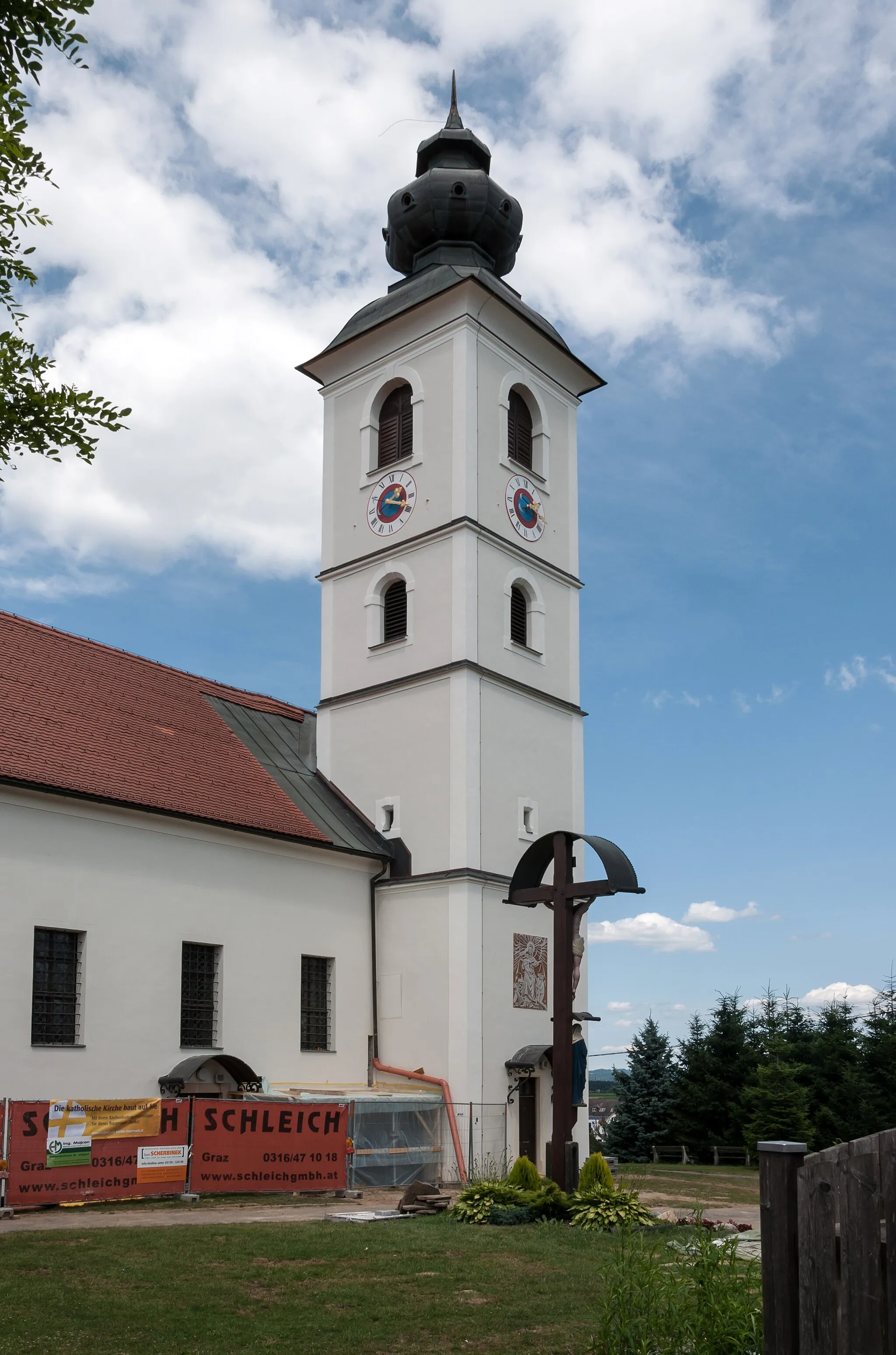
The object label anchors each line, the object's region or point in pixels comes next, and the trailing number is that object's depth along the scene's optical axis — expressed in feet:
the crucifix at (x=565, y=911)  55.26
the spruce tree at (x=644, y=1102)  125.08
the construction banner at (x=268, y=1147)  59.67
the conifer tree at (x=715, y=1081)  121.39
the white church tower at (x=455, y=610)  85.51
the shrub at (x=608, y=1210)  50.06
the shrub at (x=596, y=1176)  53.31
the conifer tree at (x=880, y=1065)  121.08
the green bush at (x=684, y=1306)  22.53
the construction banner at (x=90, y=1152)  53.31
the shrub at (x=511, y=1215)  50.49
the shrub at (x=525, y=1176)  54.49
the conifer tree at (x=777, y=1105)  111.75
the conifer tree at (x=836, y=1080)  121.60
